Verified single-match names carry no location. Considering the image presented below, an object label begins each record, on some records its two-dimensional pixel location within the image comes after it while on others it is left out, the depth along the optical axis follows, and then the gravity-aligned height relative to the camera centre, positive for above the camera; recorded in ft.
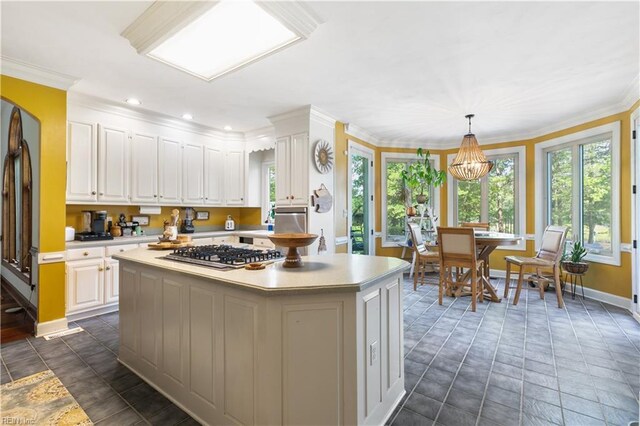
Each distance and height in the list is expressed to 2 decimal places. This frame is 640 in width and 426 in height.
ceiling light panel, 6.50 +4.31
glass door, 16.76 +0.69
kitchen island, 4.72 -2.23
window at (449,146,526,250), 17.51 +1.06
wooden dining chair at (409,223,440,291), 15.19 -2.10
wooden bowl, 5.69 -0.50
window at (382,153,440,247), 18.97 +1.00
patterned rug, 5.84 -3.99
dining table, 12.43 -1.38
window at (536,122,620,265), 12.95 +1.27
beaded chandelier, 13.34 +2.27
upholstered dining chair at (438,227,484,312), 12.05 -1.79
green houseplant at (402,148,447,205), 18.10 +2.24
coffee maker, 11.57 -0.62
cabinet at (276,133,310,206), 13.09 +1.96
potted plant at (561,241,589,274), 13.16 -2.19
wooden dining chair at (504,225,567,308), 12.54 -2.06
